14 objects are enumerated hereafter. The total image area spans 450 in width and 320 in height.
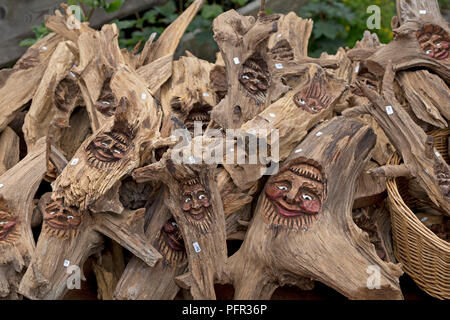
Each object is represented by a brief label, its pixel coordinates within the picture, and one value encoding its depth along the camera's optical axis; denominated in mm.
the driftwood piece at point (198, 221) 1959
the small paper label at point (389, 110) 2232
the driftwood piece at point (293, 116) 2082
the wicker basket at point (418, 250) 2021
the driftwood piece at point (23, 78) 2645
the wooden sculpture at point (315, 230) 1870
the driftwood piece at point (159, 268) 2033
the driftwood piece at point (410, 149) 2150
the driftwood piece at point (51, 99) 2555
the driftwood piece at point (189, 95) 2498
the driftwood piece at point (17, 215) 2029
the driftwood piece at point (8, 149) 2502
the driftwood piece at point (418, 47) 2502
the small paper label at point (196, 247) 1986
